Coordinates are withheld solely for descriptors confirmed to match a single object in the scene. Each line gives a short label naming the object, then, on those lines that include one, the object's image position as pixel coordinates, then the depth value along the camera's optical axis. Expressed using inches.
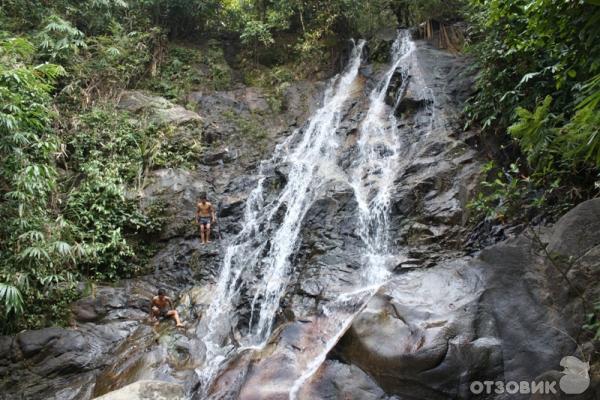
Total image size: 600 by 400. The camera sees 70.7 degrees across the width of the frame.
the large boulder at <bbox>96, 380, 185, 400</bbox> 208.5
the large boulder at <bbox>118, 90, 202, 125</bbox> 471.8
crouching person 315.9
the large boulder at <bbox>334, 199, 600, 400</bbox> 174.6
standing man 387.2
